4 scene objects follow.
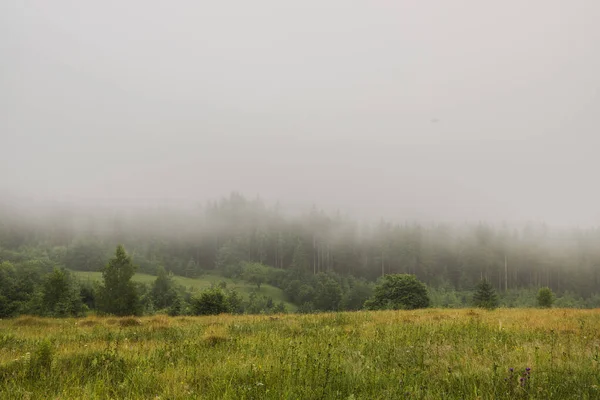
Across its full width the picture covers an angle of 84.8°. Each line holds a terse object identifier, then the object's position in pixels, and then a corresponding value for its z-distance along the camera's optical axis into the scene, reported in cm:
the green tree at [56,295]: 4672
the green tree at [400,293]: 6134
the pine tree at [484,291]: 6231
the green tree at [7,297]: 5311
